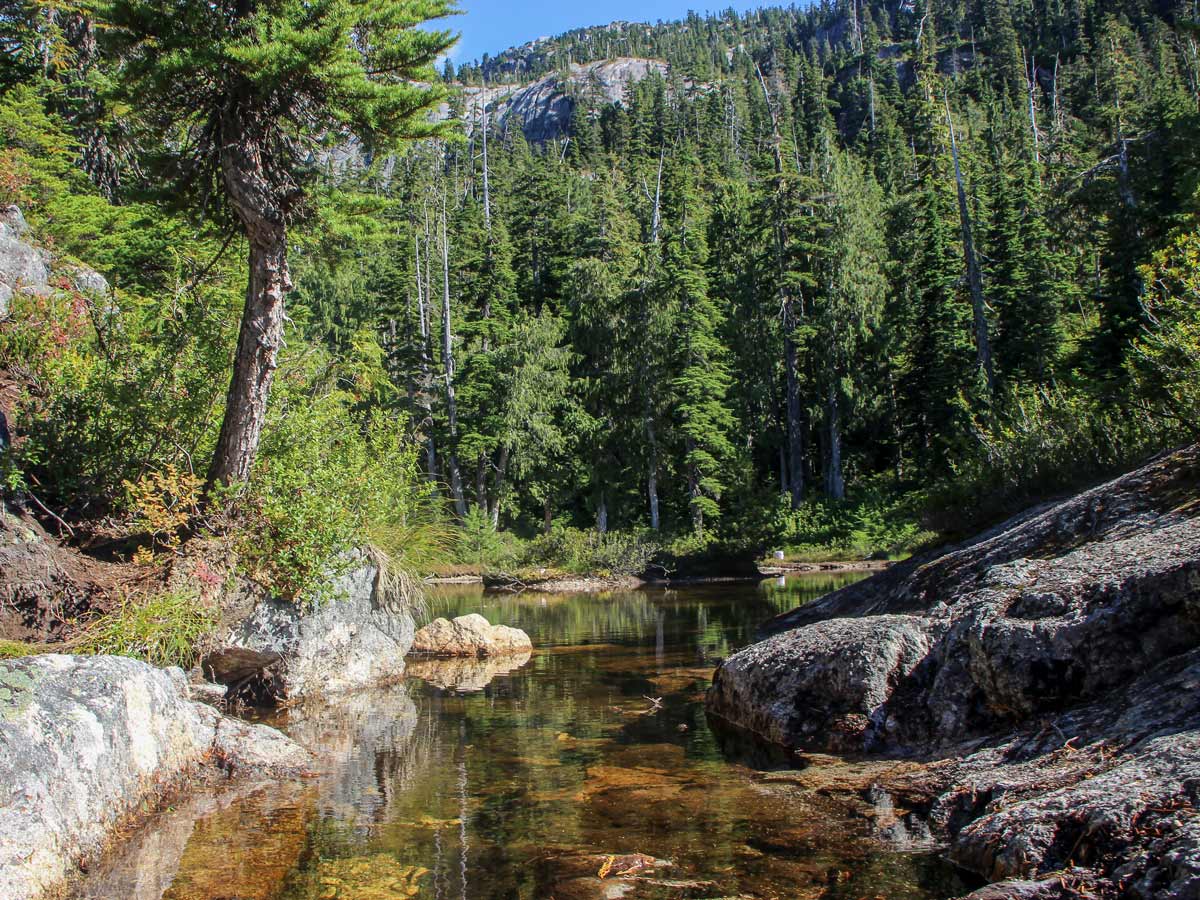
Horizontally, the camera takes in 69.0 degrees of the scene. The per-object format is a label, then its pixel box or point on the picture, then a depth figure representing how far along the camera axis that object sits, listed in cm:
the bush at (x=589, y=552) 3306
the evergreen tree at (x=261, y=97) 1027
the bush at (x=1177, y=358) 892
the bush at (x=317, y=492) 1071
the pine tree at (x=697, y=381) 3838
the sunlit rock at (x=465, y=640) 1513
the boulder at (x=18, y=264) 1377
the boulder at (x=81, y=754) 479
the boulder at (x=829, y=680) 741
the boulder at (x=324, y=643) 1055
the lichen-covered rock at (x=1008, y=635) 596
